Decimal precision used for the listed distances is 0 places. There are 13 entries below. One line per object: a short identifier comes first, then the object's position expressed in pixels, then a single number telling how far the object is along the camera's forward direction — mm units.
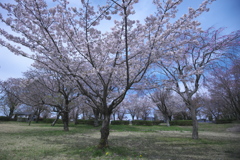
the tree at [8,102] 22875
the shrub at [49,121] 30284
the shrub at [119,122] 27331
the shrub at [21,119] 32962
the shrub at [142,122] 26500
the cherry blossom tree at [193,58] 6286
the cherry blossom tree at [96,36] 4695
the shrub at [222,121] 26281
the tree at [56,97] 11586
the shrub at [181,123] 25762
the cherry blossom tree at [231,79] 7562
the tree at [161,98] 24531
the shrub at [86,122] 25769
